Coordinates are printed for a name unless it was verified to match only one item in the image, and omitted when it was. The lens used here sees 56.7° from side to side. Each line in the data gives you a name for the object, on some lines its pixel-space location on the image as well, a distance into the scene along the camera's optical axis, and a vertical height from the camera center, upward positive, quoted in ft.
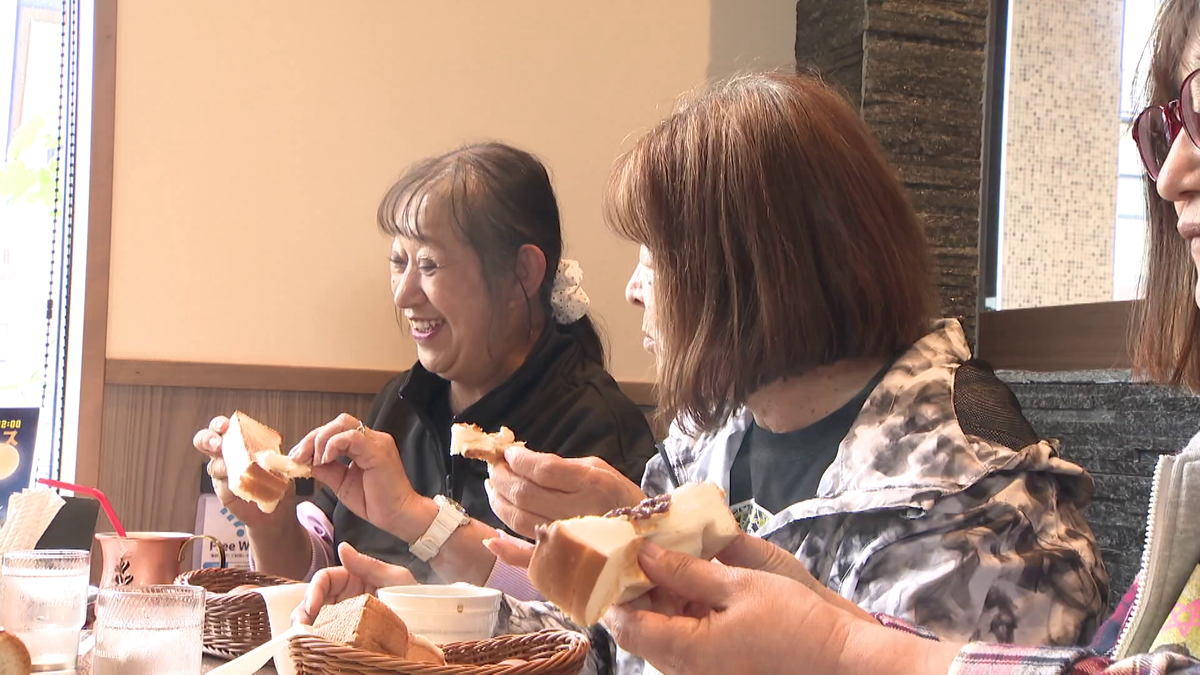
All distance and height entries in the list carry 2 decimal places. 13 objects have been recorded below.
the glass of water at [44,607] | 3.83 -1.06
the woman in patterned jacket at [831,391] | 3.81 -0.24
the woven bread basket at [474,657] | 3.11 -1.02
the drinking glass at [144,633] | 3.44 -1.02
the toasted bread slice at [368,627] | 3.20 -0.92
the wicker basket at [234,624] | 4.33 -1.23
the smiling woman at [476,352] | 6.73 -0.22
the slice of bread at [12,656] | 3.42 -1.09
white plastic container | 3.85 -1.03
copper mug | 4.81 -1.09
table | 3.90 -1.29
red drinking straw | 5.03 -0.88
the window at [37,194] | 8.05 +0.80
